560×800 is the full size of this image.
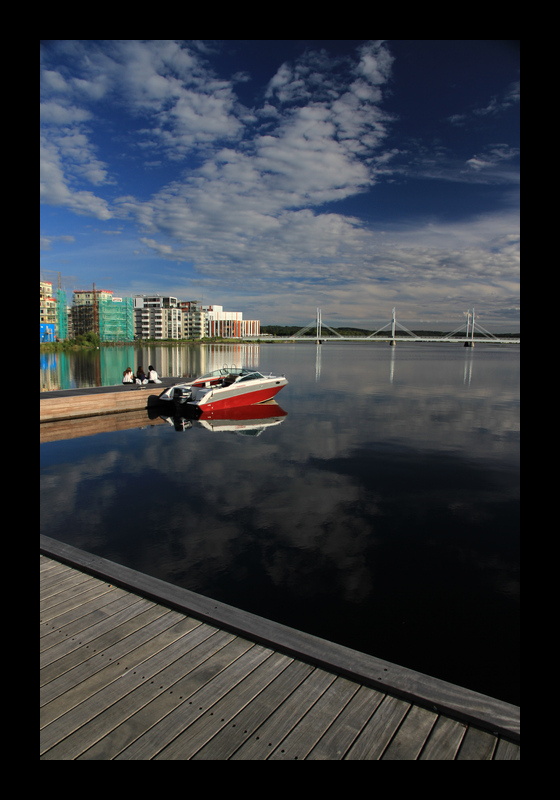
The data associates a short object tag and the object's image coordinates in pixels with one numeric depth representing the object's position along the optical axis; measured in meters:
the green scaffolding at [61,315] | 96.19
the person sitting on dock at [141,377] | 22.32
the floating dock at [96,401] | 16.45
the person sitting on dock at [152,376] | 22.88
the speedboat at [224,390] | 18.72
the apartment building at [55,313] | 85.44
